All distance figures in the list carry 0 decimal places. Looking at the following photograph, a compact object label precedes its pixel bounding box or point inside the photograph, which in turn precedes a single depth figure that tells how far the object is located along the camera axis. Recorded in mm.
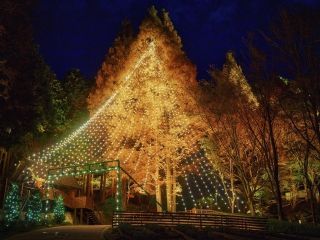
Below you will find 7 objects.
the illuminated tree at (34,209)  11745
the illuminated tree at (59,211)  13808
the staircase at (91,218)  18005
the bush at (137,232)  8644
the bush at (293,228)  9716
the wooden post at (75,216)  17495
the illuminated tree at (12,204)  10768
